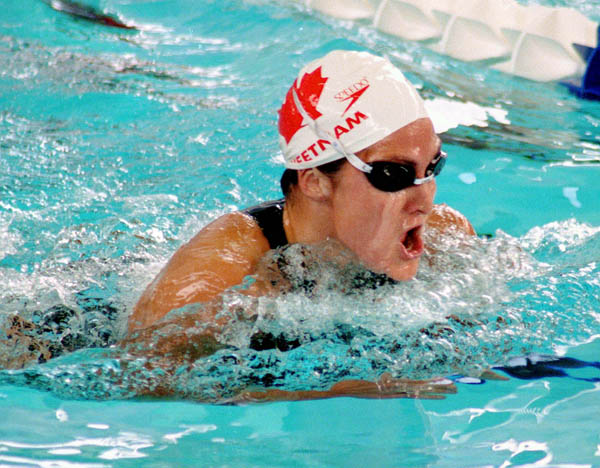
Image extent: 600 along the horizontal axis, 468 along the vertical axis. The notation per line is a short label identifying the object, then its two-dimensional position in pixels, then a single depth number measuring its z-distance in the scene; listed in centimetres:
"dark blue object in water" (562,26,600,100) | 1217
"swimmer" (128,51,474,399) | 527
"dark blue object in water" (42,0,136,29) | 1505
